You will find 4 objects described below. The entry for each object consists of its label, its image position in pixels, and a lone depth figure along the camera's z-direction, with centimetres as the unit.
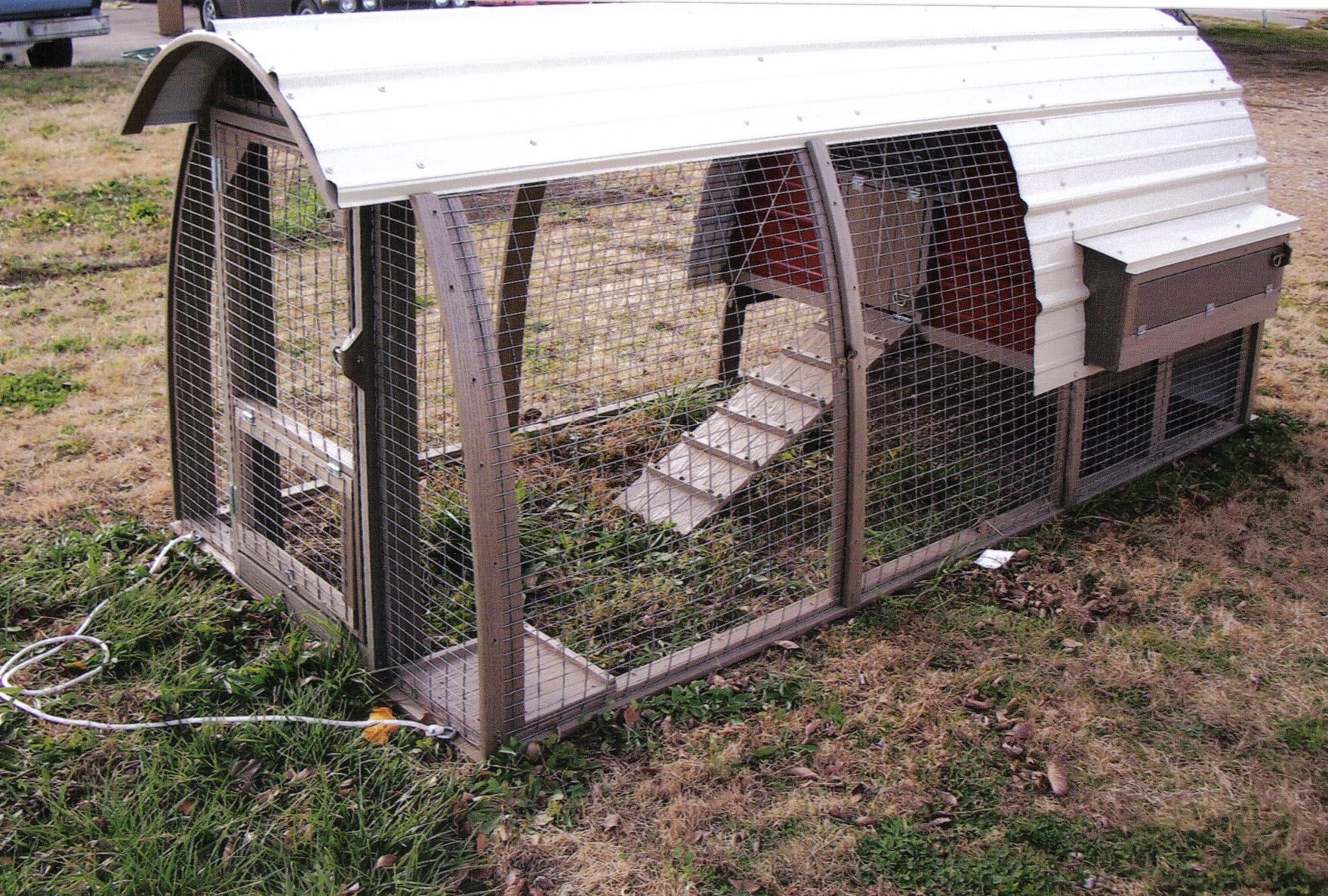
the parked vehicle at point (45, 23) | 1454
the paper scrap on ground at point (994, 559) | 461
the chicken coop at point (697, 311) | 328
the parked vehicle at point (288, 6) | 1300
